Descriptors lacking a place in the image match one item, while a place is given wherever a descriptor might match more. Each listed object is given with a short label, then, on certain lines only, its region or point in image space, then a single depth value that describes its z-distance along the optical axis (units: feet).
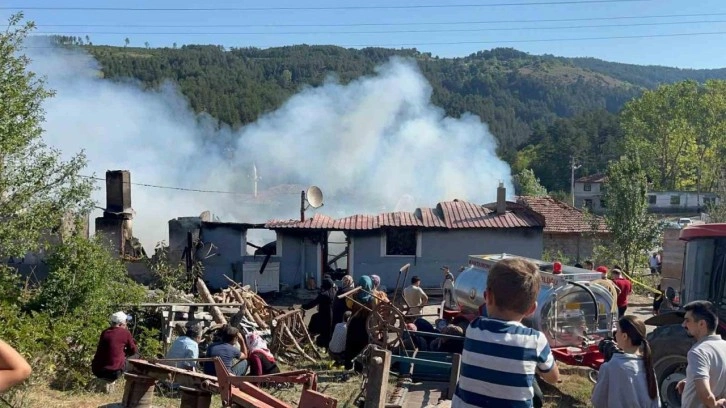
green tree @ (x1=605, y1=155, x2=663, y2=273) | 79.92
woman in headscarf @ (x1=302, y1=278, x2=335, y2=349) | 40.60
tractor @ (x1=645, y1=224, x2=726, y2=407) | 26.27
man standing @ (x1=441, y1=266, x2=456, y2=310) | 46.80
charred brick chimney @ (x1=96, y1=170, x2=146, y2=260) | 77.46
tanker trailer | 33.91
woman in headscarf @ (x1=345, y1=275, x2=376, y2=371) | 34.76
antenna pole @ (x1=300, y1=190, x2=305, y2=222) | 78.03
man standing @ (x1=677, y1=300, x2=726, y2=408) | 15.70
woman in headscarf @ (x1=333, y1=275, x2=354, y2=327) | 38.74
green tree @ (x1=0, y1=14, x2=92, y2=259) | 35.32
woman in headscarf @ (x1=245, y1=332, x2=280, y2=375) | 31.58
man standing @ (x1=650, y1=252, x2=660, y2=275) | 86.90
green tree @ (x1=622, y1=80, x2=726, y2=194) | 261.65
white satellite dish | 83.03
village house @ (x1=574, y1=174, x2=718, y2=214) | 238.48
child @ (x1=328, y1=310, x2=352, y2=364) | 35.94
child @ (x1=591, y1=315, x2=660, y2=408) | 15.11
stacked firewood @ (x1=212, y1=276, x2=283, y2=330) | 44.52
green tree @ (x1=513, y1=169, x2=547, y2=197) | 211.20
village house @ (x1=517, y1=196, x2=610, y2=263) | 107.04
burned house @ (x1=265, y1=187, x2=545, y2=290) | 76.28
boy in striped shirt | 10.91
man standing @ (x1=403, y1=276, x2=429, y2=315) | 46.24
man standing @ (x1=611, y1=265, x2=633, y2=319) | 43.37
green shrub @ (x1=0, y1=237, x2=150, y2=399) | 31.30
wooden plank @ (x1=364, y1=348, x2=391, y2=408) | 22.60
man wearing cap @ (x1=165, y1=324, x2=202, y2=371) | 29.96
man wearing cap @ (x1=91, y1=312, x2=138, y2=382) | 30.60
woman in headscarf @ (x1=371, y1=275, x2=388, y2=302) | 36.35
